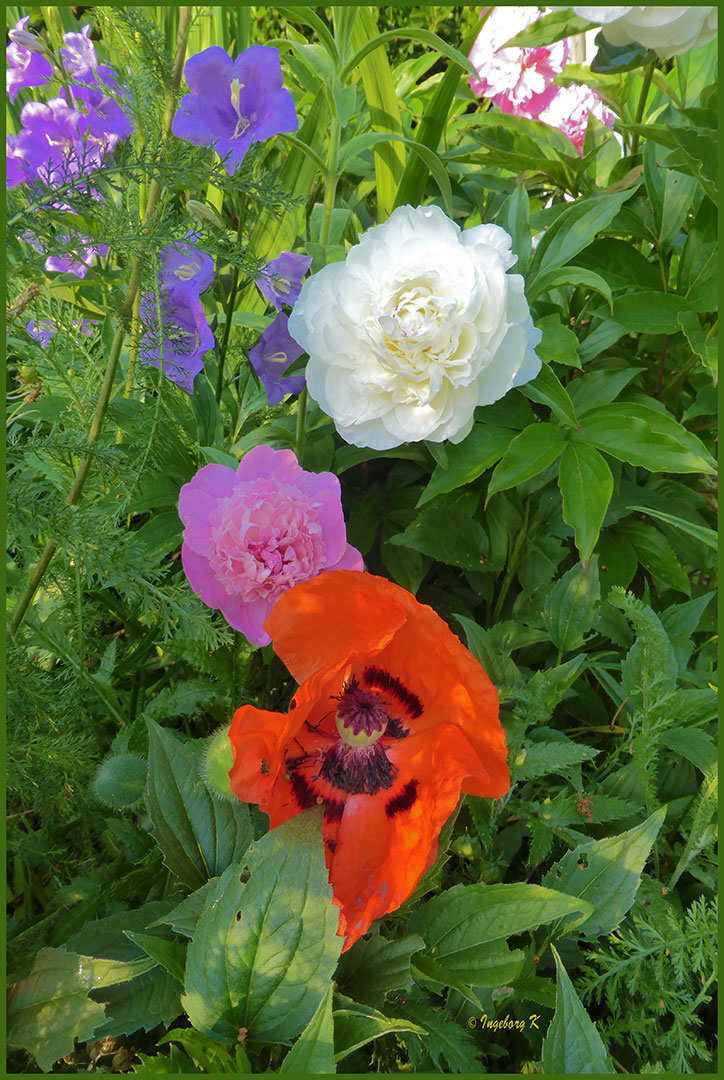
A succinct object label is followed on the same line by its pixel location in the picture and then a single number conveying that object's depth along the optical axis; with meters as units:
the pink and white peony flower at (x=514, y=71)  1.01
